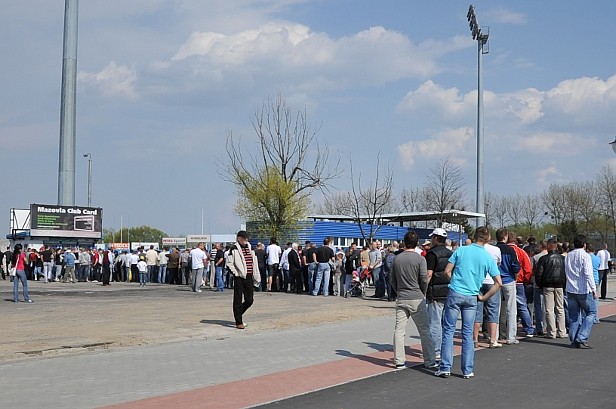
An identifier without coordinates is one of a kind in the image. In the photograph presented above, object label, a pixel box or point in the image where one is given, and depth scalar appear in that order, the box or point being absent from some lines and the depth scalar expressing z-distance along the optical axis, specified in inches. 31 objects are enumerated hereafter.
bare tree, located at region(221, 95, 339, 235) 1931.6
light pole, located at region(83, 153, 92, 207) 2645.2
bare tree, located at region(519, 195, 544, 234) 2906.0
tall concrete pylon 1879.9
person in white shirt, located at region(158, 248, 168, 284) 1449.3
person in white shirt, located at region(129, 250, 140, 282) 1524.4
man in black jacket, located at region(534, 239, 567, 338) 585.3
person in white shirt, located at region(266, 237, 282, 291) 1097.4
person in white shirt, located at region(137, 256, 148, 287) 1334.9
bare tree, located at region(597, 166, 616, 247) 2564.0
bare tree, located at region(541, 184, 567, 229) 2720.5
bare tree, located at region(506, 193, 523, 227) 2942.9
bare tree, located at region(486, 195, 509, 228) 2965.1
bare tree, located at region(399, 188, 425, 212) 2975.9
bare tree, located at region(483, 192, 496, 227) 2945.4
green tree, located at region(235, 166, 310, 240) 1932.8
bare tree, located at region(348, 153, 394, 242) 2241.0
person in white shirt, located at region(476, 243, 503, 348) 518.6
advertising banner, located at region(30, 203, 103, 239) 1760.6
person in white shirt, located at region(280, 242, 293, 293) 1090.1
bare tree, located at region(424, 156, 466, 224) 2318.9
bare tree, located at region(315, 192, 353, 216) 2948.8
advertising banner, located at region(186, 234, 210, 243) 2506.2
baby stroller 1015.6
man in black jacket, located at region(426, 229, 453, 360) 448.1
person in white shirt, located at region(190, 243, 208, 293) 1112.8
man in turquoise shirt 406.9
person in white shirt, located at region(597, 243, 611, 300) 938.8
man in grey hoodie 432.5
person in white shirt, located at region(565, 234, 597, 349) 525.7
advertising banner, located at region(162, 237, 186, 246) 3048.7
